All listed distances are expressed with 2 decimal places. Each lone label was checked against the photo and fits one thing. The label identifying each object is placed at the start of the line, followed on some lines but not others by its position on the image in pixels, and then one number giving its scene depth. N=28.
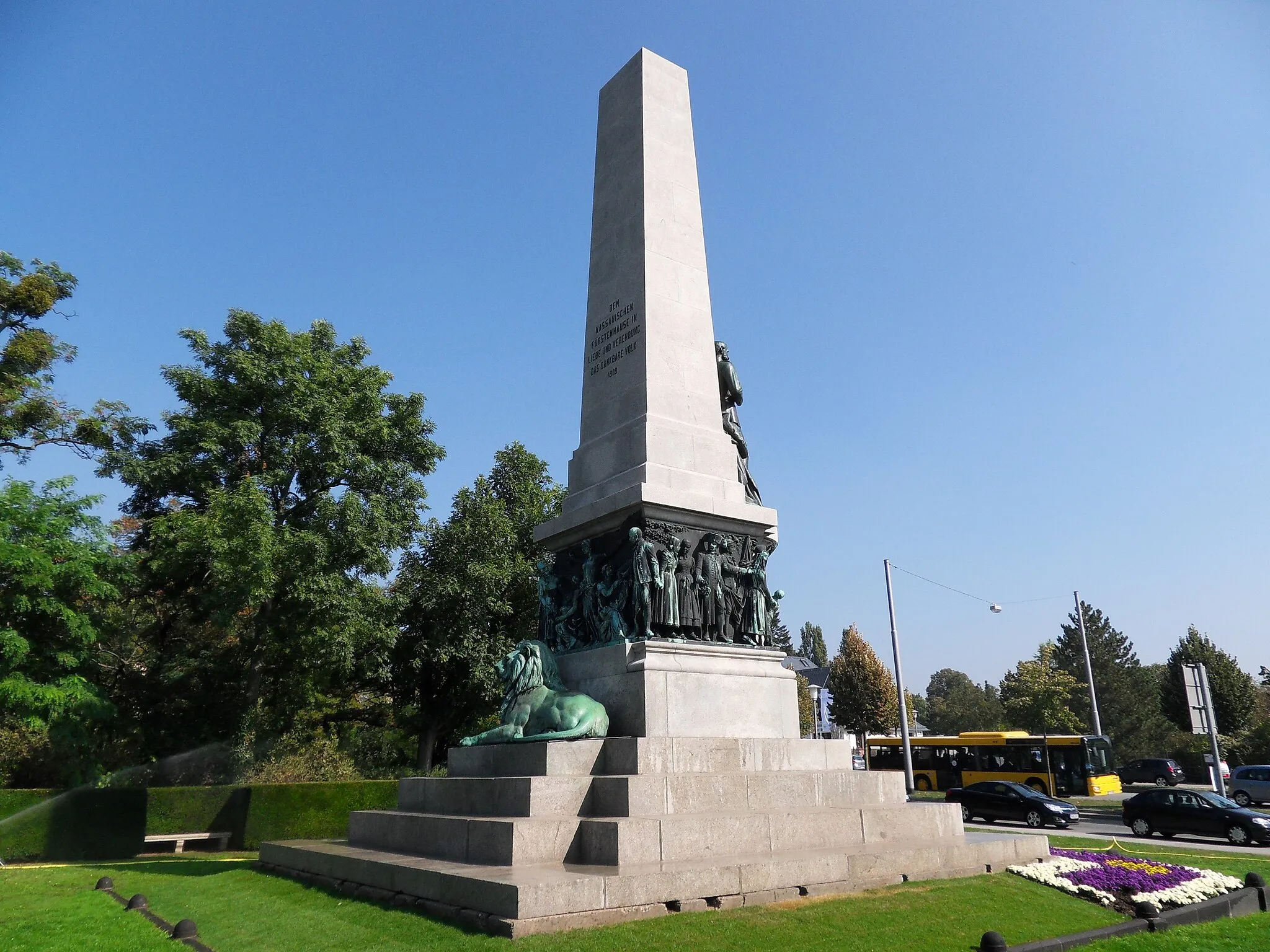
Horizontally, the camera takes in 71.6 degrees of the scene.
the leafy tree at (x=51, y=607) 22.34
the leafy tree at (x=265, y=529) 26.78
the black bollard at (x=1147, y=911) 9.30
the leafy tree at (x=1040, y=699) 66.81
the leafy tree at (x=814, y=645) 117.12
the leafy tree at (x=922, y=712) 128.62
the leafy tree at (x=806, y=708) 70.49
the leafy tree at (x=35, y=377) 27.77
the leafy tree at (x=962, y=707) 95.88
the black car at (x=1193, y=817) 21.73
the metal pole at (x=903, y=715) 34.12
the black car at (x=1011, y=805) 25.77
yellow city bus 37.09
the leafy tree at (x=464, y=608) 31.83
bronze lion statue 11.45
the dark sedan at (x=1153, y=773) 55.78
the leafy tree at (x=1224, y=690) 56.78
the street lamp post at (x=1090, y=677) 41.28
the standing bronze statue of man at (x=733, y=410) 15.17
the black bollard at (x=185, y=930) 8.32
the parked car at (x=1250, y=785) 34.31
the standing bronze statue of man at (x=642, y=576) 12.27
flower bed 10.22
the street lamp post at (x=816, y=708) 67.94
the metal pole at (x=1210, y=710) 24.39
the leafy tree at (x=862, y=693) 66.62
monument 9.09
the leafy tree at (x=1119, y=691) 69.31
